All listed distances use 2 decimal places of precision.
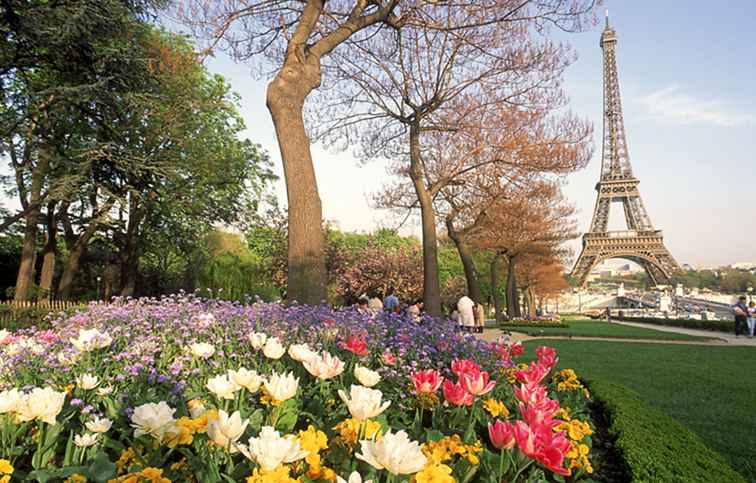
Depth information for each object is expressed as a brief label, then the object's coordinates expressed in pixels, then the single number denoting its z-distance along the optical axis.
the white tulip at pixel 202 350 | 2.72
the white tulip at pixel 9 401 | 1.81
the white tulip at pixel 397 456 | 1.23
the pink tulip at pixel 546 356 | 3.16
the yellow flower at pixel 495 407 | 2.36
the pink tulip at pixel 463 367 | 2.30
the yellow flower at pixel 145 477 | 1.43
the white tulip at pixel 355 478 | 1.26
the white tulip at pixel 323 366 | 2.10
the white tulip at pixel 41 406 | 1.76
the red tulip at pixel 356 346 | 2.83
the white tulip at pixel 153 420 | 1.58
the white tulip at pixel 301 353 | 2.35
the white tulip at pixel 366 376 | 2.05
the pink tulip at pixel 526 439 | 1.51
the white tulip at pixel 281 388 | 1.73
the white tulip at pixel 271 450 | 1.25
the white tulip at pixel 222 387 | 1.89
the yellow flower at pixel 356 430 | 1.64
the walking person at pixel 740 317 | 19.12
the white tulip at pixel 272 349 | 2.54
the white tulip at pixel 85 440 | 1.77
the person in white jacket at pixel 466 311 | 12.45
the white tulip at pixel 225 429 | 1.47
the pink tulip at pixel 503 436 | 1.59
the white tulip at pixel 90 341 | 2.95
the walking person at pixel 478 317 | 16.80
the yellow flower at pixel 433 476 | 1.36
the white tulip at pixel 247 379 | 1.88
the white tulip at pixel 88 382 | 2.26
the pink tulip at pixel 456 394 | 2.07
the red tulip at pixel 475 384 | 2.10
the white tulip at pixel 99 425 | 1.77
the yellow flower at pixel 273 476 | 1.24
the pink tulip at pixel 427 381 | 2.24
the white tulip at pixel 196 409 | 1.90
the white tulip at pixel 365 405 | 1.58
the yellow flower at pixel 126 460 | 1.75
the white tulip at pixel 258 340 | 2.84
